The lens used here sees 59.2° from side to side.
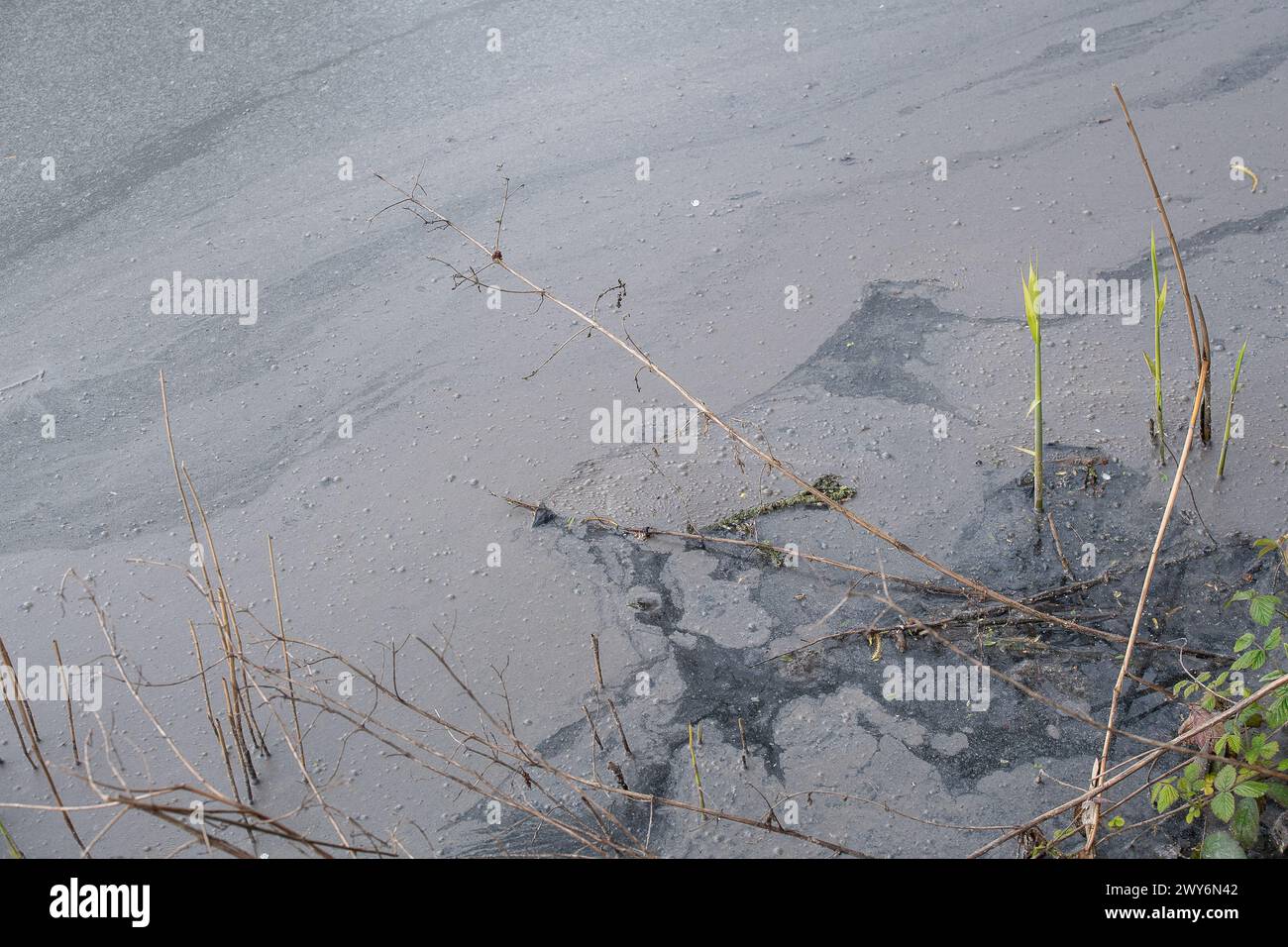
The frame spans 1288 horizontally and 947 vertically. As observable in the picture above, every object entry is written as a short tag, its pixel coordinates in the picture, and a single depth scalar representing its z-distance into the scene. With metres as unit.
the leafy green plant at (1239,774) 1.29
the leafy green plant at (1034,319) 1.60
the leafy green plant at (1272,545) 1.47
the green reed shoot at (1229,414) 1.75
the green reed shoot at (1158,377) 1.70
